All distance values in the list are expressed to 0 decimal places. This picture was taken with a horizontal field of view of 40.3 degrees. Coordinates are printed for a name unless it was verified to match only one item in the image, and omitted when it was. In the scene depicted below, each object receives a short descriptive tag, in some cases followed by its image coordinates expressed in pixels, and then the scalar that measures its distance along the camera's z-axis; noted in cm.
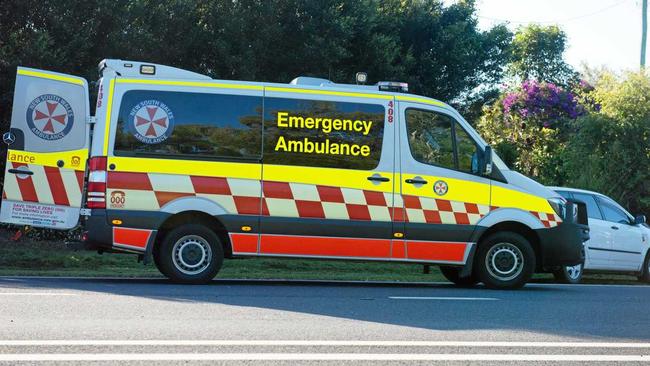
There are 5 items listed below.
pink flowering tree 2747
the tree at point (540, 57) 4444
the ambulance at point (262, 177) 1022
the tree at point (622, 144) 2138
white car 1446
